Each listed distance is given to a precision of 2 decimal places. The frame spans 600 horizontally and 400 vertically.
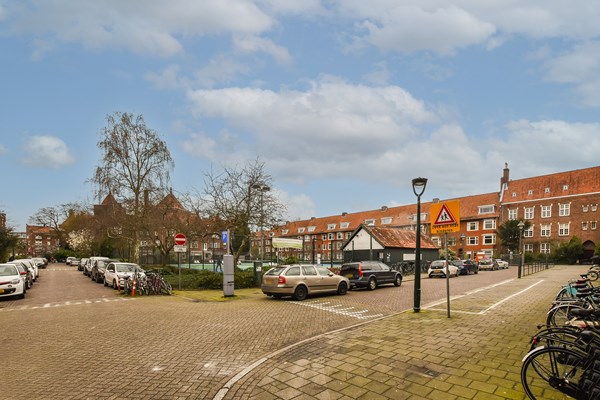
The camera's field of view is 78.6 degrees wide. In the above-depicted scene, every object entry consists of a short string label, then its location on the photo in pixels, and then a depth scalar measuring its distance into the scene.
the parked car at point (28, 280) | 19.84
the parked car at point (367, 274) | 18.06
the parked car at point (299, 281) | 14.40
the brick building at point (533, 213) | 59.47
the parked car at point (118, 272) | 18.68
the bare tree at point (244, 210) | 22.80
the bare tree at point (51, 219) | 71.16
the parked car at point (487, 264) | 42.72
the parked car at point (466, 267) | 32.78
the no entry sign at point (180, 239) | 17.27
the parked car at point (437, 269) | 28.66
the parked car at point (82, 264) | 37.09
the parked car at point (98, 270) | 24.25
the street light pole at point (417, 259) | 10.80
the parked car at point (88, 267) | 30.91
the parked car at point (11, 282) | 14.88
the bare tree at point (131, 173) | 29.30
